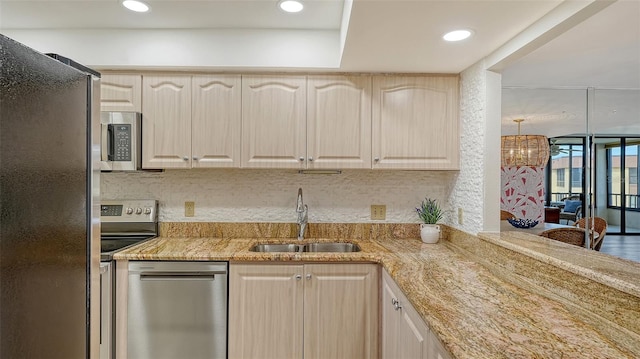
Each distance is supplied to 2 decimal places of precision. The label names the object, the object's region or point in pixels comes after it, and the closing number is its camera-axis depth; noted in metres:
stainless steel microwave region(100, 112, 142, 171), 2.33
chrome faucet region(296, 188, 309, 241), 2.61
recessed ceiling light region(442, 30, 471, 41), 1.77
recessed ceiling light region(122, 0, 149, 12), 2.00
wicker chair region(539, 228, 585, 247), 2.90
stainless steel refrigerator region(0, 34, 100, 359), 0.76
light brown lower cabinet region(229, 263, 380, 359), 2.16
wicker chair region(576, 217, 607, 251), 3.09
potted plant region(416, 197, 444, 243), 2.53
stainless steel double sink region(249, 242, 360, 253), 2.57
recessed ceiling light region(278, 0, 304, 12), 1.98
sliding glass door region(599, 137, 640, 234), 3.23
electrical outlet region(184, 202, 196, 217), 2.75
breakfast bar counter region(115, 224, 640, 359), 1.04
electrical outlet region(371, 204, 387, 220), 2.79
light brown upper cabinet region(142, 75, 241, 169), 2.43
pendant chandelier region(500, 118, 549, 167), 3.37
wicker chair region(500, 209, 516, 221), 4.00
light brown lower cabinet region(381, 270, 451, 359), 1.23
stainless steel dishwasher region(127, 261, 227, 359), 2.13
